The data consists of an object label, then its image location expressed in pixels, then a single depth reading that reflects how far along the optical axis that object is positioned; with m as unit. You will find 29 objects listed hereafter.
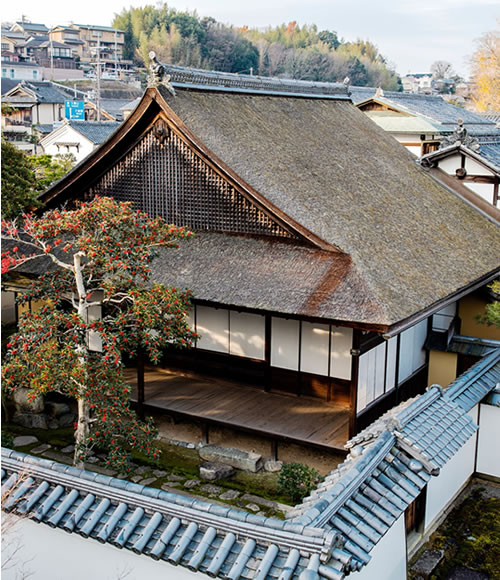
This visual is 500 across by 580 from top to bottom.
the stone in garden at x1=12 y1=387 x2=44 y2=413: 12.82
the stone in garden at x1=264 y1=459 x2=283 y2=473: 11.30
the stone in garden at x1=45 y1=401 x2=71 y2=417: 12.92
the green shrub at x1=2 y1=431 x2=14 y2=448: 11.10
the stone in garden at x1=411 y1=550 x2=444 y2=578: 8.24
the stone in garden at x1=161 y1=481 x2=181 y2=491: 10.70
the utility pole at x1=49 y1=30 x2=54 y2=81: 83.44
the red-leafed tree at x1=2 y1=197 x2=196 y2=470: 9.20
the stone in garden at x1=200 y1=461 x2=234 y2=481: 11.00
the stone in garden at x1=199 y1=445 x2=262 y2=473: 11.31
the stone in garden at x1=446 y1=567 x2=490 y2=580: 8.24
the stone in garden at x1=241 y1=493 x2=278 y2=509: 10.27
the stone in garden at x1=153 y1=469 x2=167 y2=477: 11.13
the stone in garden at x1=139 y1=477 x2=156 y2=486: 10.84
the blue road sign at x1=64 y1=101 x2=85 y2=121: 48.44
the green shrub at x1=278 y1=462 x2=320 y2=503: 10.22
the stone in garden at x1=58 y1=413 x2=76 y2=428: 12.85
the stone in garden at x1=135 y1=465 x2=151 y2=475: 11.20
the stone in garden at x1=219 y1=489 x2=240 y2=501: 10.43
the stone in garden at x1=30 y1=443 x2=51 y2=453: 11.76
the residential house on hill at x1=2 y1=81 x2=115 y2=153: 50.69
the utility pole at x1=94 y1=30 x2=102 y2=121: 44.16
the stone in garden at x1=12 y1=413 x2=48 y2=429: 12.73
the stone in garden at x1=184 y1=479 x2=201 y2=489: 10.78
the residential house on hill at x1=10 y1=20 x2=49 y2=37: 97.62
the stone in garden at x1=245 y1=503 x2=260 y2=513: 10.08
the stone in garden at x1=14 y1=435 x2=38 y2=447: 12.01
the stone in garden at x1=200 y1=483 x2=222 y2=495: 10.63
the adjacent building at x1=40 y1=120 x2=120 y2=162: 42.19
